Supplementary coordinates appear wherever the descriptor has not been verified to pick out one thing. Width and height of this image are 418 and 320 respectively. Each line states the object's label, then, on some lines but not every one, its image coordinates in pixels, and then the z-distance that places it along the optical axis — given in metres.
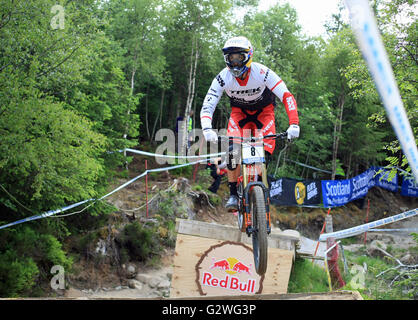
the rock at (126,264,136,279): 10.08
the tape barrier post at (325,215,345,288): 8.30
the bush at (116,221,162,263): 10.84
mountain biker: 4.50
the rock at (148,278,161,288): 9.64
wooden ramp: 5.84
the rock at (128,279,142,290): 9.52
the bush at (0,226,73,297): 6.64
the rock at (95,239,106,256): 10.09
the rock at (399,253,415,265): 12.41
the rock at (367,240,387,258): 14.77
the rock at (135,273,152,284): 9.91
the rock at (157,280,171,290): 9.51
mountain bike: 4.11
